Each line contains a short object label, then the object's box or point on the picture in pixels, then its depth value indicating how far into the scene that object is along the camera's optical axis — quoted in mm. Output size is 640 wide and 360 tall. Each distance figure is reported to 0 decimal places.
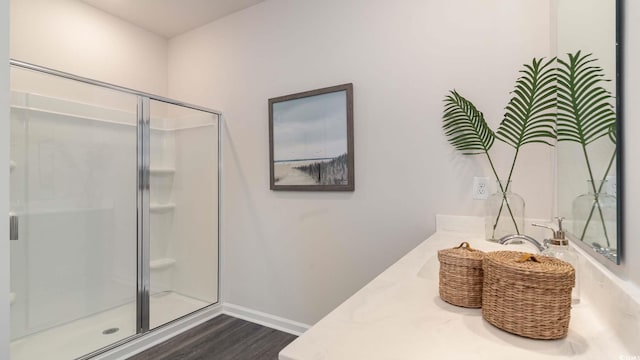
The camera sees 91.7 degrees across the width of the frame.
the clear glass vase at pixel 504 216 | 1489
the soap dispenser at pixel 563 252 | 785
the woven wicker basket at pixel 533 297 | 576
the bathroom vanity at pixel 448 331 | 553
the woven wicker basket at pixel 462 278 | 725
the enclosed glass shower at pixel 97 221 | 2000
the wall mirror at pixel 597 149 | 681
